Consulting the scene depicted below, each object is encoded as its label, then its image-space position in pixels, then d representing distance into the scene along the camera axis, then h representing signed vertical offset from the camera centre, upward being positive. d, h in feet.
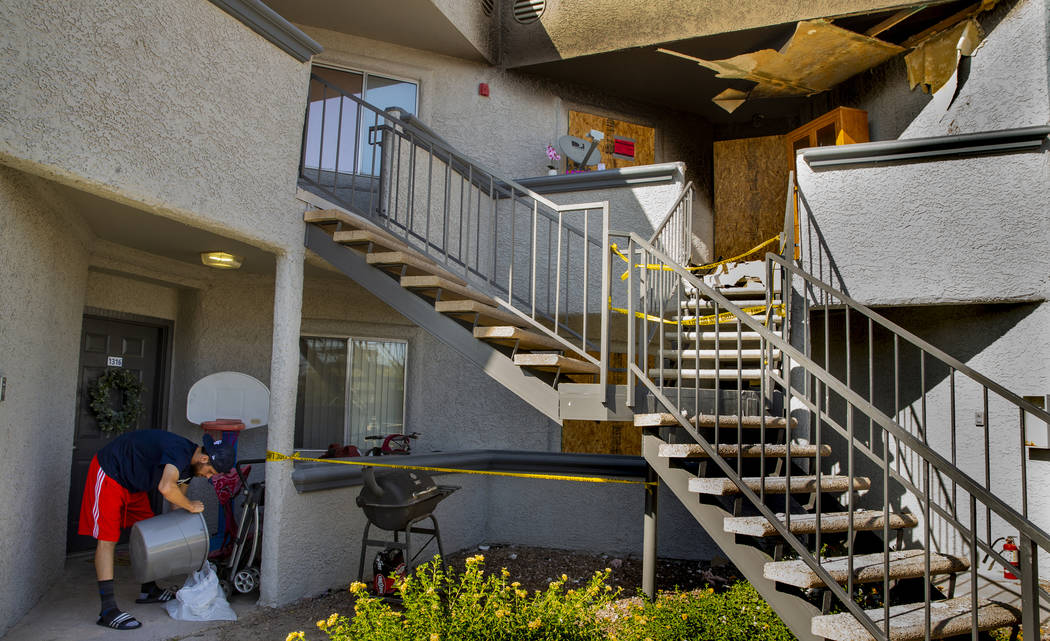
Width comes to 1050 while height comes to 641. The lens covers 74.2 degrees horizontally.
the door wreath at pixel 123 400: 19.24 -0.93
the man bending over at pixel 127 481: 14.96 -2.50
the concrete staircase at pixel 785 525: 10.52 -2.38
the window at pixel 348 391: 22.38 -0.55
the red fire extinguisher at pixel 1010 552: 15.65 -3.80
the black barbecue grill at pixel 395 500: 15.42 -2.79
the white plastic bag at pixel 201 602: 15.31 -5.17
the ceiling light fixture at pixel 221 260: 19.13 +3.10
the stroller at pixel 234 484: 16.74 -2.87
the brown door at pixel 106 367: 19.15 +0.00
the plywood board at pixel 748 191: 28.94 +8.15
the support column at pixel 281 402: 16.05 -0.70
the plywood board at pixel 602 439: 23.95 -1.98
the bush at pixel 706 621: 11.68 -4.29
